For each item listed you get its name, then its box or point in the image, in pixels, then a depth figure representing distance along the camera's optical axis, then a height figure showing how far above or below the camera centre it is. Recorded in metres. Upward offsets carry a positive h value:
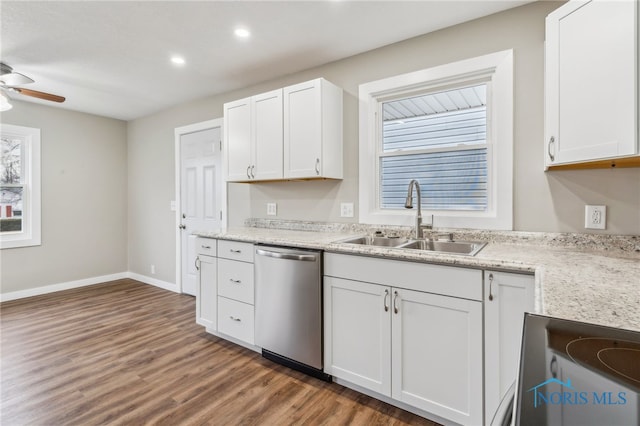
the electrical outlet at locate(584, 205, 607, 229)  1.76 -0.05
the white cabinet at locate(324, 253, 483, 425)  1.57 -0.71
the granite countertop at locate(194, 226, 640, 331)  0.84 -0.25
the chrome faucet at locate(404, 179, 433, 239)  2.20 +0.01
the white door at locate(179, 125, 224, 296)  3.81 +0.25
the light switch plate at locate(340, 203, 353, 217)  2.70 +0.00
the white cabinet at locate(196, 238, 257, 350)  2.48 -0.69
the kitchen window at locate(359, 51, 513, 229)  2.07 +0.50
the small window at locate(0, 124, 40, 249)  3.84 +0.29
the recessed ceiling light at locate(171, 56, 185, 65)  2.75 +1.34
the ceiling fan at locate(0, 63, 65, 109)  2.53 +1.07
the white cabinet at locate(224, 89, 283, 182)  2.73 +0.67
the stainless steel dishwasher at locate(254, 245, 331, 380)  2.07 -0.69
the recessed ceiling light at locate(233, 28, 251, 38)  2.30 +1.33
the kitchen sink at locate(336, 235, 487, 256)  2.07 -0.24
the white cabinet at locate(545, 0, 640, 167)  1.31 +0.59
